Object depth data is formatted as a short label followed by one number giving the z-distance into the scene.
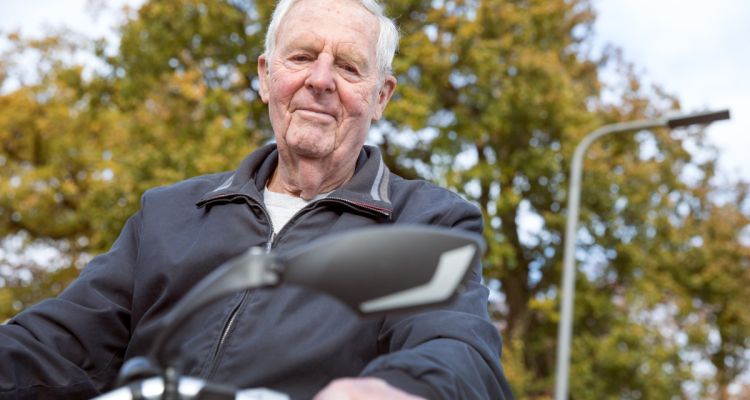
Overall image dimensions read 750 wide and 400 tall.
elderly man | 1.94
